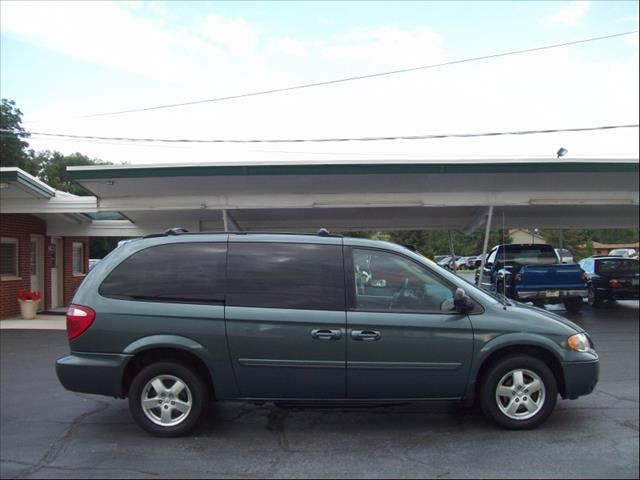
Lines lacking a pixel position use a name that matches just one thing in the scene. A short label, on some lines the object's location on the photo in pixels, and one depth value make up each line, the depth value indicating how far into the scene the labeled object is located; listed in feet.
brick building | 45.91
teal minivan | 15.78
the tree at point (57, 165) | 107.14
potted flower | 47.91
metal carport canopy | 37.09
